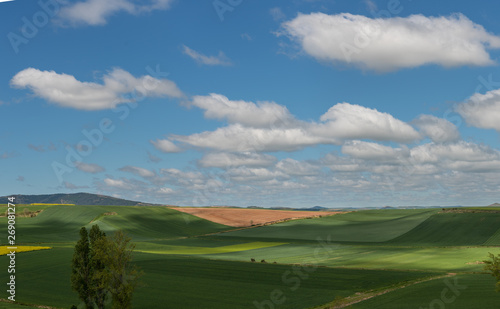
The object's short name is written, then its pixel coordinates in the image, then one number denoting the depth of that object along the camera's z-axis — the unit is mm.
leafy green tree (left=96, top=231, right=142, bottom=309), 37750
